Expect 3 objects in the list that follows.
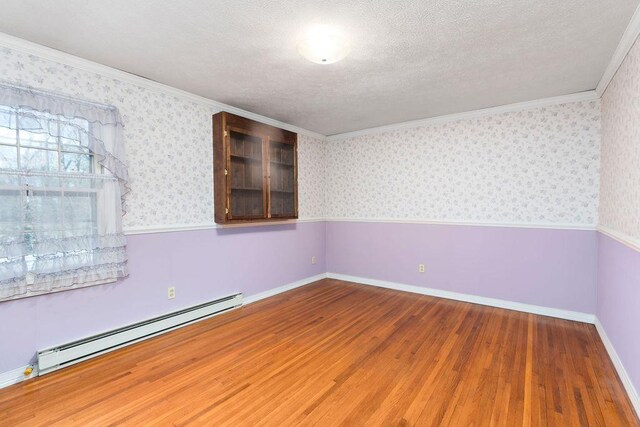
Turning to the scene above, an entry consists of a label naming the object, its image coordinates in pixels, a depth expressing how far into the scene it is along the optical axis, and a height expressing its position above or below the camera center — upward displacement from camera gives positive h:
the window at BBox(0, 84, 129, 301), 2.08 +0.11
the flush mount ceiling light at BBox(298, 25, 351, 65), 2.03 +1.11
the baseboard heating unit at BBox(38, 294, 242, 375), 2.23 -1.11
